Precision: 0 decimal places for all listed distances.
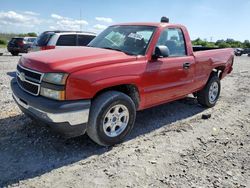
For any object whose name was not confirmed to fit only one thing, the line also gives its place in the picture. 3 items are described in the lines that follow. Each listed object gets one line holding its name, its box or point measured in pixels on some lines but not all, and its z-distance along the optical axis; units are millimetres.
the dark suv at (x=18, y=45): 14275
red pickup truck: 2454
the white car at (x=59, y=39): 7486
